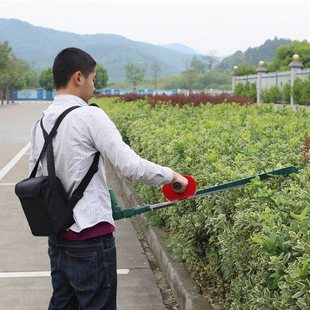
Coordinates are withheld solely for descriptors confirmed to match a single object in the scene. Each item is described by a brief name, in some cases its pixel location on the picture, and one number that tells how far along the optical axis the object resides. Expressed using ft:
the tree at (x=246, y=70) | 125.08
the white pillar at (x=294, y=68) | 91.45
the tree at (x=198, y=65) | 430.04
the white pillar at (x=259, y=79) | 101.25
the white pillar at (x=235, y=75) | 126.72
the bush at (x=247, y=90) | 103.62
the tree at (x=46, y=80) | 284.94
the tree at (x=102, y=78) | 268.02
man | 8.30
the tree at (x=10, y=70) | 178.32
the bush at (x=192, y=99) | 41.32
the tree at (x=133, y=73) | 292.61
